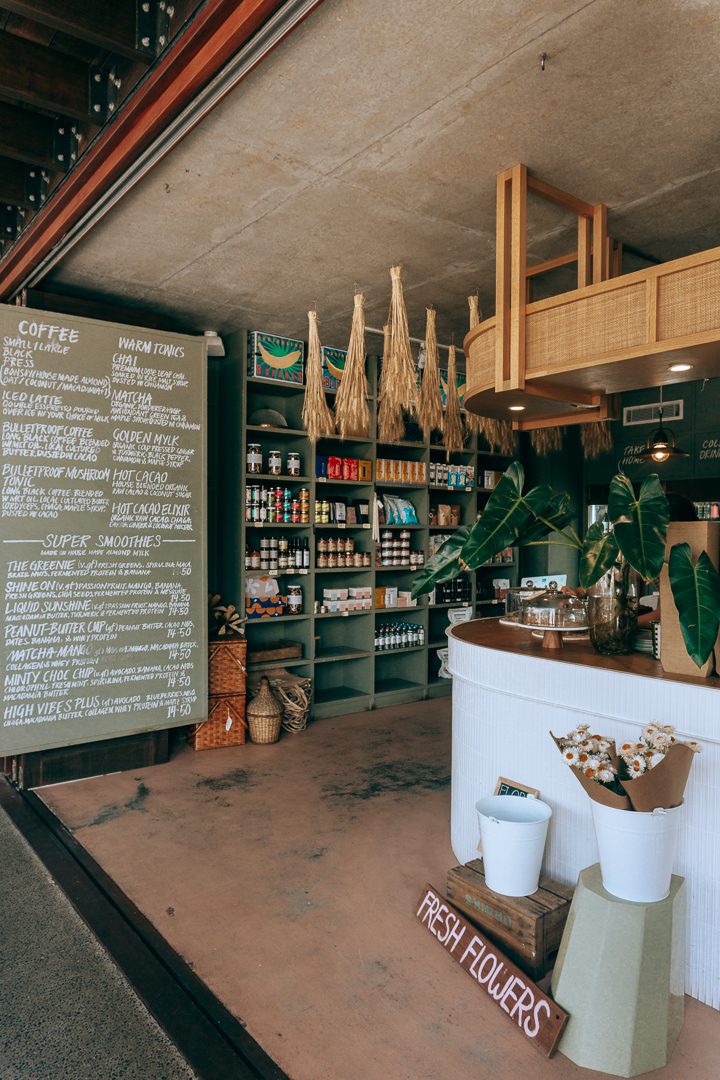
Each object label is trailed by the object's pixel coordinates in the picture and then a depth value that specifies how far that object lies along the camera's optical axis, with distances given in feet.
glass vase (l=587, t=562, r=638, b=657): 8.23
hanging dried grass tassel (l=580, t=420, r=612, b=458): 13.76
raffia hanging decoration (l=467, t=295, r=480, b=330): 11.71
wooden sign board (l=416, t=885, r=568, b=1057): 5.98
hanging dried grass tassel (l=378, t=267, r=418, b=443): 11.09
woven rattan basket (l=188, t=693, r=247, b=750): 14.44
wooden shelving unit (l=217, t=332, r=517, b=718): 15.93
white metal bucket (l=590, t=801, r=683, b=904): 5.87
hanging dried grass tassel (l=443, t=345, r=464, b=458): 12.95
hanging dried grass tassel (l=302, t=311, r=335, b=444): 12.75
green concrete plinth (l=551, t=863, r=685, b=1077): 5.73
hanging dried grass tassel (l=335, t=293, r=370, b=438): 11.66
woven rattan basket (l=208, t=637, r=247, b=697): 14.55
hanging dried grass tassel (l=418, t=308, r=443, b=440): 12.20
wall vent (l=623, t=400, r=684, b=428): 20.20
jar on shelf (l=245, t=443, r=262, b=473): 15.80
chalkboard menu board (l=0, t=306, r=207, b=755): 11.80
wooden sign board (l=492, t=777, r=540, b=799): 8.00
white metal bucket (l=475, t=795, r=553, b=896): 7.02
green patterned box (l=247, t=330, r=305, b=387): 15.74
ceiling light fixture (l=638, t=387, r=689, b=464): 17.63
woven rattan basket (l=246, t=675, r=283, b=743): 14.84
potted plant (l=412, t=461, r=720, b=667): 6.77
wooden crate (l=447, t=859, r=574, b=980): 6.72
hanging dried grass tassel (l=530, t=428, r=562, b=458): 15.39
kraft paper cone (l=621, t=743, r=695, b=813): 5.73
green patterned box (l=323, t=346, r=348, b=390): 16.57
